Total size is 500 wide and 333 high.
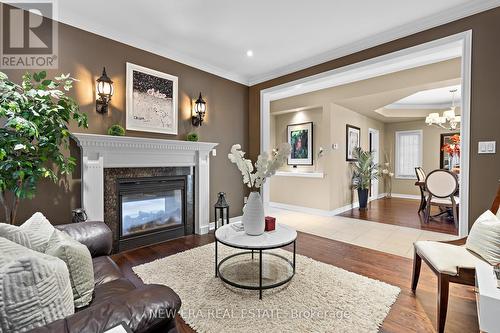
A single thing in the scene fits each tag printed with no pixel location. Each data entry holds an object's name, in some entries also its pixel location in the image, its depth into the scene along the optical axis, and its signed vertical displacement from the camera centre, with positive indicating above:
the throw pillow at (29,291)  0.77 -0.43
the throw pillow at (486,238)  1.67 -0.53
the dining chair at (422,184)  5.16 -0.41
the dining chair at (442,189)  4.14 -0.44
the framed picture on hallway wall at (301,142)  5.56 +0.51
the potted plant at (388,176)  7.81 -0.38
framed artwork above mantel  3.12 +0.86
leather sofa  0.81 -0.55
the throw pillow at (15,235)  1.19 -0.36
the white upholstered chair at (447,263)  1.60 -0.69
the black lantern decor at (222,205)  3.62 -0.62
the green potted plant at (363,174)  5.60 -0.23
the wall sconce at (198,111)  3.73 +0.81
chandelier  5.00 +1.00
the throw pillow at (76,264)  1.15 -0.50
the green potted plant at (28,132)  1.82 +0.25
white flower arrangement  2.22 -0.02
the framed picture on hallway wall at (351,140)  5.70 +0.60
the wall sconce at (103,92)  2.79 +0.83
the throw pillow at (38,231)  1.26 -0.38
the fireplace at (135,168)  2.73 -0.06
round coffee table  1.98 -1.06
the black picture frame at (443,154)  6.90 +0.31
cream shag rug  1.66 -1.09
